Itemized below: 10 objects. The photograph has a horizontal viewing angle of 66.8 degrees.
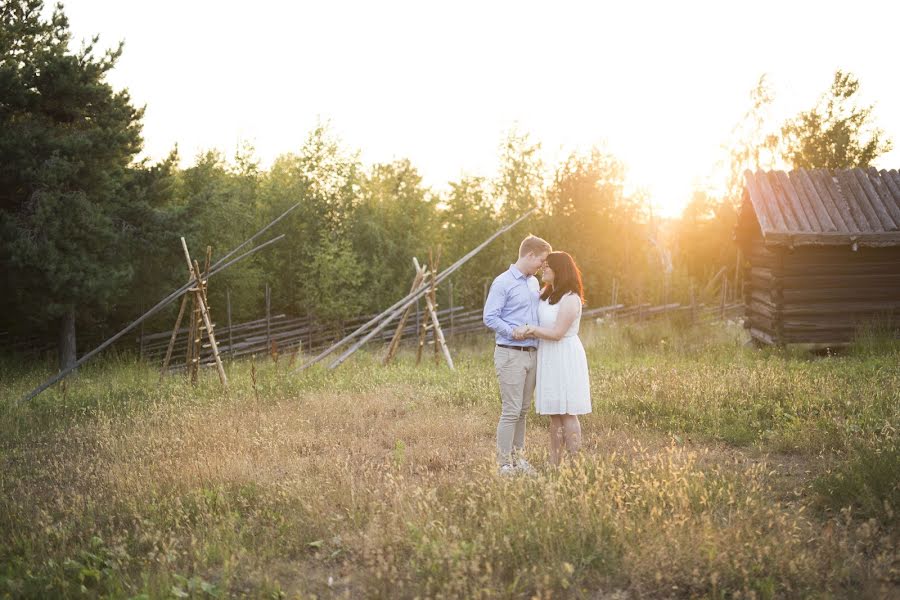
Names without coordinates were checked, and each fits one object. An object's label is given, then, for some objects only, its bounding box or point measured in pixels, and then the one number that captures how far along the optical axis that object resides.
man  5.61
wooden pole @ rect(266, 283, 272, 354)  17.47
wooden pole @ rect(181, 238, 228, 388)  10.56
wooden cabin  12.81
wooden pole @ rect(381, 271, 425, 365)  12.58
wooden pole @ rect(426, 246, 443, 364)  12.80
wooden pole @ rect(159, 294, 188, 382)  11.22
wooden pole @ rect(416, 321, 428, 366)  12.65
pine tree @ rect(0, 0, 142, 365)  13.20
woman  5.32
